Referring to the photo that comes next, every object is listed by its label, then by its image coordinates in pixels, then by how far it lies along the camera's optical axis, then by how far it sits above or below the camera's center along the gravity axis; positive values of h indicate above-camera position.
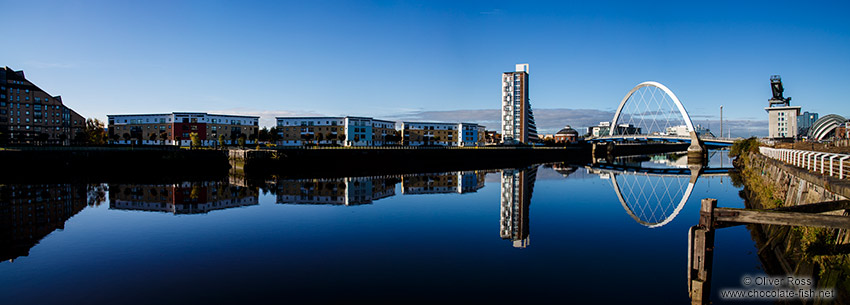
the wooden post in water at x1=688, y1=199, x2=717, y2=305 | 9.80 -2.15
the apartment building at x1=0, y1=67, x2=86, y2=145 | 89.94 +7.32
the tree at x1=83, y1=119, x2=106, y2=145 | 90.86 +2.34
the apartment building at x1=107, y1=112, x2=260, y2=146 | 95.88 +4.01
